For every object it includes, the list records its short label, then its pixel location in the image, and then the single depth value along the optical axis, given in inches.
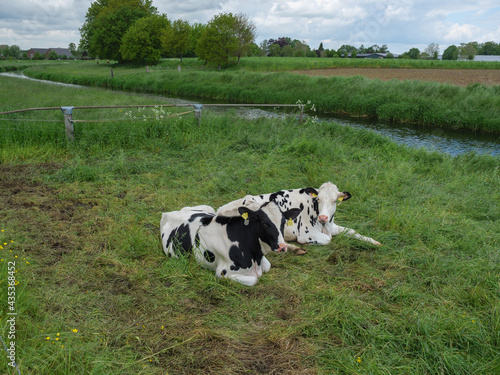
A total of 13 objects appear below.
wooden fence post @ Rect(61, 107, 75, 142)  350.0
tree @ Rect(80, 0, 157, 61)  2034.9
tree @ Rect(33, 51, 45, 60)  3994.1
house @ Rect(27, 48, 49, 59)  4362.0
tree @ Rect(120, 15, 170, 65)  1825.8
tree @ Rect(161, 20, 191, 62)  1817.2
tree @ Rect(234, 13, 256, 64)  1659.7
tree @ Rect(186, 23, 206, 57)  1988.2
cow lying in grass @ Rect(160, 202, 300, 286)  156.3
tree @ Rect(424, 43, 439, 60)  2158.0
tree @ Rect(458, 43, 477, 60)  2164.4
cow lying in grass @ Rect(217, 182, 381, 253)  196.2
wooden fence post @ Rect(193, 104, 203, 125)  411.2
